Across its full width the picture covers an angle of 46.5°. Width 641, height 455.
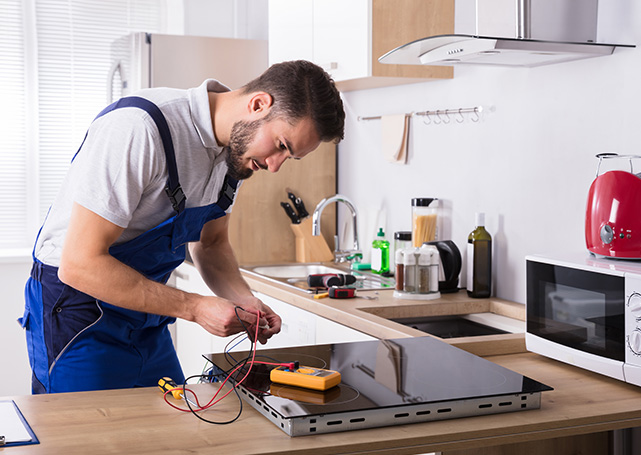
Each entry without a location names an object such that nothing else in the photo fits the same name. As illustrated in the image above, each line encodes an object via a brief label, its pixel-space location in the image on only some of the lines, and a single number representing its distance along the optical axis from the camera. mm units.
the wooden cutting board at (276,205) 3406
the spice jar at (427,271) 2373
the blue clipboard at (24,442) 1087
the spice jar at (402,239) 2748
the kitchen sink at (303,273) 2738
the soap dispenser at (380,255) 2969
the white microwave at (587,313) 1462
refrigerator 3445
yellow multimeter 1281
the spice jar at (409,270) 2355
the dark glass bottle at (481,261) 2428
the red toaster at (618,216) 1639
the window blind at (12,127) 4078
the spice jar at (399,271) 2381
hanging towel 2932
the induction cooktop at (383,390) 1173
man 1436
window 4094
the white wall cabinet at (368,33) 2608
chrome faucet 2988
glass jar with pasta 2730
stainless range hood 1896
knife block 3416
